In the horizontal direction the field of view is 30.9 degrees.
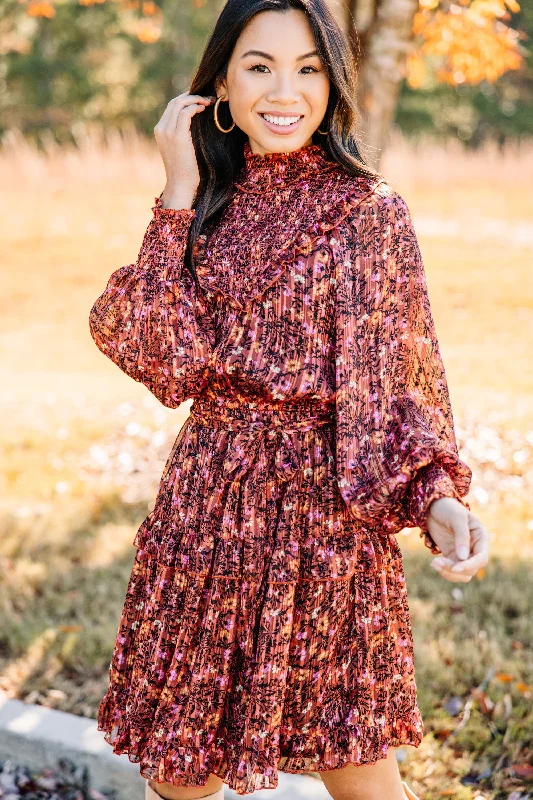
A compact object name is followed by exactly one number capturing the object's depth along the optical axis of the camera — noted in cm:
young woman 201
